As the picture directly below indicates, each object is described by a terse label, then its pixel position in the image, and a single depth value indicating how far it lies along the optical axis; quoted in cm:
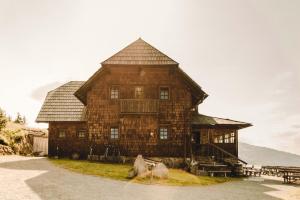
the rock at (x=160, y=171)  2133
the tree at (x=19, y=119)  6077
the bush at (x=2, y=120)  3444
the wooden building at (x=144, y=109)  2995
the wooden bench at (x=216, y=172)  2660
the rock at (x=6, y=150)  3233
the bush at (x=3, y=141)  3309
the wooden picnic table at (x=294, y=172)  2556
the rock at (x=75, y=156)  3196
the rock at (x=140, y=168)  2131
